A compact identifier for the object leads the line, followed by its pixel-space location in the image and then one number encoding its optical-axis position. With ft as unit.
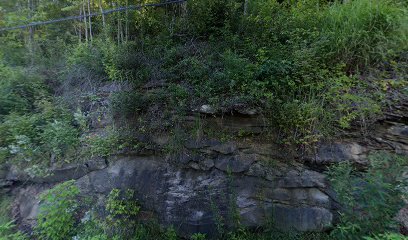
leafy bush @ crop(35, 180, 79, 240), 11.03
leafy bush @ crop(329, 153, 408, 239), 7.89
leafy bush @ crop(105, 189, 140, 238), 11.85
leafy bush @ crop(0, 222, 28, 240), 10.48
